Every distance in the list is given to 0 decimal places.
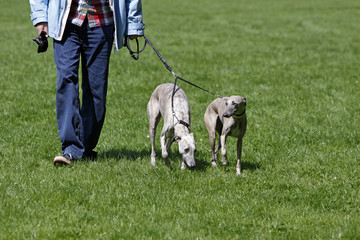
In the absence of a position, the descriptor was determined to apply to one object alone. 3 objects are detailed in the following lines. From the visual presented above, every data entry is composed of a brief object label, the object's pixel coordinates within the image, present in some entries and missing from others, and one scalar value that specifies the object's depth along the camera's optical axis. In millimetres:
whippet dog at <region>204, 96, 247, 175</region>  12320
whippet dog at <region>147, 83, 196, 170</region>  11719
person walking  12383
